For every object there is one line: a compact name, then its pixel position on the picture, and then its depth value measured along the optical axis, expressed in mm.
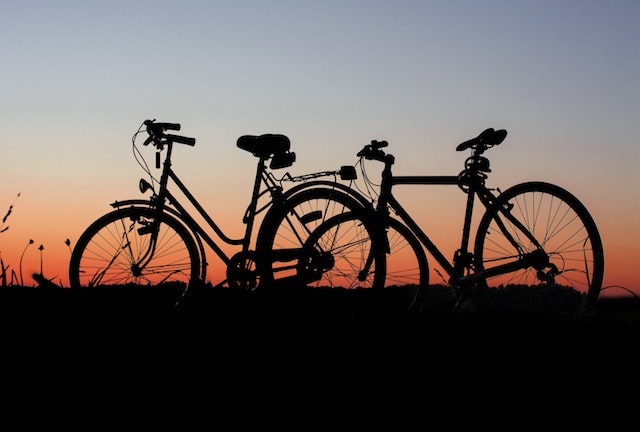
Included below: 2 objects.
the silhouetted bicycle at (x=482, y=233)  6375
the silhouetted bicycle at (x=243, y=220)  6320
